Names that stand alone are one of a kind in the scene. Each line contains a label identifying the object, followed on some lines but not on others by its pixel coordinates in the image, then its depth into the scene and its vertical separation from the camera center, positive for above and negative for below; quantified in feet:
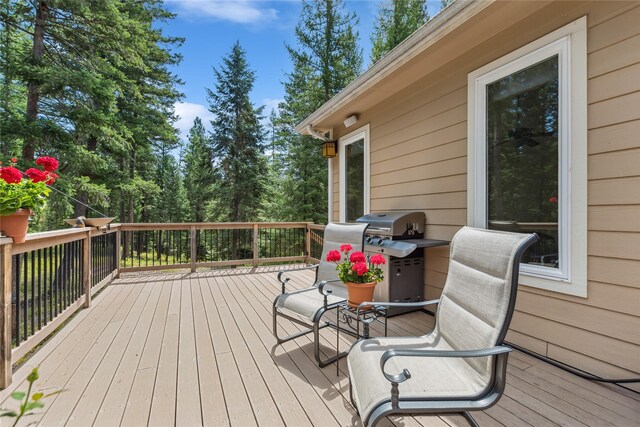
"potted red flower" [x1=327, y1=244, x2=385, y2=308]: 7.62 -1.66
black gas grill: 10.63 -1.37
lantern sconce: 18.03 +3.71
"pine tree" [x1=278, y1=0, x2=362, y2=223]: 36.14 +15.94
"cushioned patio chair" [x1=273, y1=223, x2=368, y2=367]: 7.83 -2.43
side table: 7.29 -2.51
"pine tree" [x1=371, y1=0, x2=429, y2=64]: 33.88 +21.52
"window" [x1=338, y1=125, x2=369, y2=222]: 15.43 +2.01
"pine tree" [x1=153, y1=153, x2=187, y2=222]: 63.05 +3.15
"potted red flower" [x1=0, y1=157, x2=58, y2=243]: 6.89 +0.31
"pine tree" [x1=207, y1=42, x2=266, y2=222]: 43.80 +10.26
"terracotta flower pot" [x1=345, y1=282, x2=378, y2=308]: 7.65 -2.00
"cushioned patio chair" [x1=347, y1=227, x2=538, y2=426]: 4.27 -2.30
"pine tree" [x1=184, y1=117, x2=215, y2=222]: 44.45 +5.95
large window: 7.18 +1.60
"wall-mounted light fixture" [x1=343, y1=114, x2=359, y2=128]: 15.56 +4.64
